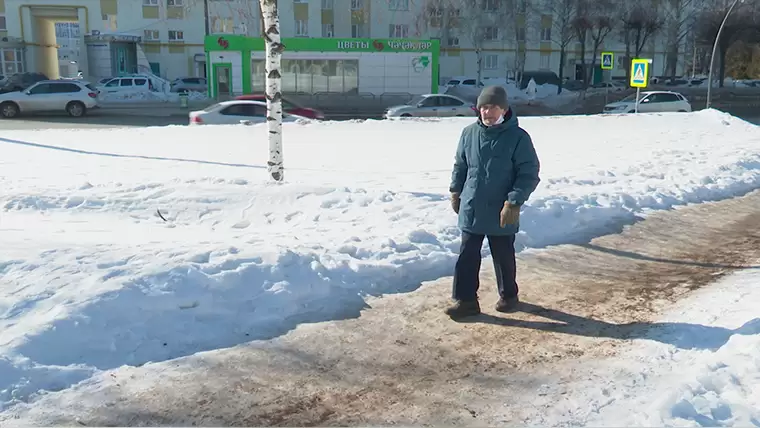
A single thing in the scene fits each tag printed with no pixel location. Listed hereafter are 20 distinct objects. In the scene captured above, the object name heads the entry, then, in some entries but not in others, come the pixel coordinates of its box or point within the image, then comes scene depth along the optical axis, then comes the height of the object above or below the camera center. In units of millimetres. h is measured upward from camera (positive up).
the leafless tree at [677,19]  53562 +5113
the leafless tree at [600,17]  50531 +4914
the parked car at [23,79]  41369 +84
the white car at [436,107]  23984 -823
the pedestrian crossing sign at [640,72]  18384 +344
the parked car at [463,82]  47600 +115
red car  21625 -873
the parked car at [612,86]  44375 -89
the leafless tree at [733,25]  48531 +4232
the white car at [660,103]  26859 -691
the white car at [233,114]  19000 -876
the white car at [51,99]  27359 -739
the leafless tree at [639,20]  50844 +4793
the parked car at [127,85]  39406 -217
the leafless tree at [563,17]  51469 +5084
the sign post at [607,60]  30422 +1082
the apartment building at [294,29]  50281 +4018
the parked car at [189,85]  45312 -218
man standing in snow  4742 -741
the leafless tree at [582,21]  50812 +4635
